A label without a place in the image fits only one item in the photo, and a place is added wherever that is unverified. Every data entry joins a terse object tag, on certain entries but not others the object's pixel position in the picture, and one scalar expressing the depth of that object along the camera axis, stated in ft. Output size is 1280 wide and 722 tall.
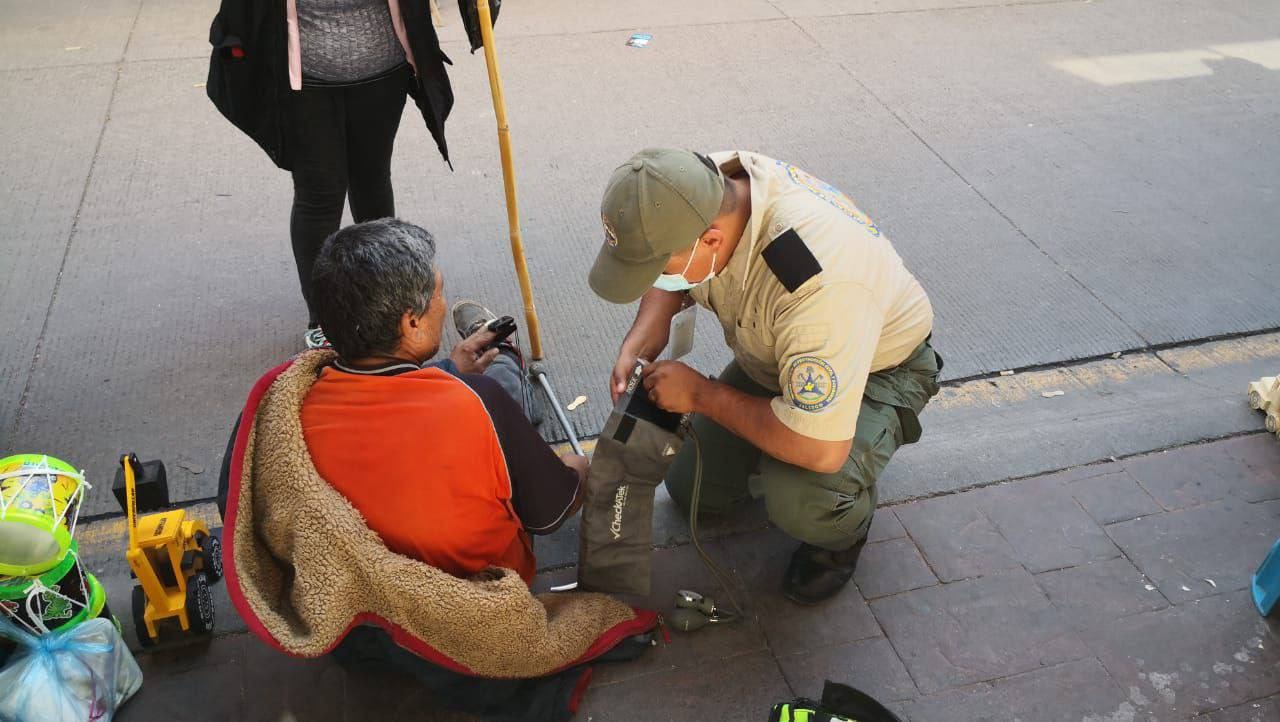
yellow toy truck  7.01
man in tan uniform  6.50
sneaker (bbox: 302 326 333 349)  10.66
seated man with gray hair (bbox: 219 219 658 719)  6.10
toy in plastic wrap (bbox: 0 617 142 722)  6.29
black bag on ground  6.06
